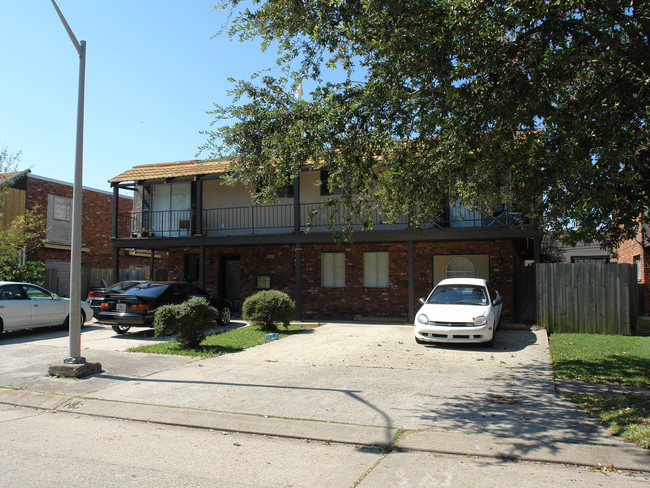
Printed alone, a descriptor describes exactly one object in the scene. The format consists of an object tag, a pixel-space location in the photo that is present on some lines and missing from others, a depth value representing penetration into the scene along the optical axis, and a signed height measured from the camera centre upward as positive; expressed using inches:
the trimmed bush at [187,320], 405.1 -44.1
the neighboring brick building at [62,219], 896.9 +90.4
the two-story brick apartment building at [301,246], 625.6 +26.6
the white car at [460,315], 422.9 -42.9
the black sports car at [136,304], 506.9 -39.1
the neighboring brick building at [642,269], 671.1 -4.9
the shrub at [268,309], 532.4 -45.5
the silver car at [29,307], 486.9 -42.0
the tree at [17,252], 714.8 +19.4
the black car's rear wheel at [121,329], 541.4 -67.6
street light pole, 314.3 +21.7
